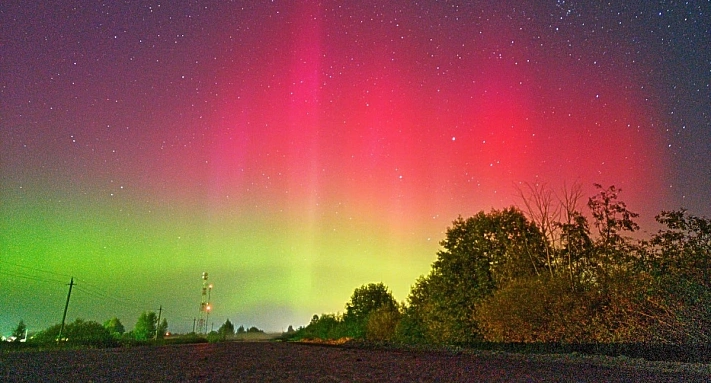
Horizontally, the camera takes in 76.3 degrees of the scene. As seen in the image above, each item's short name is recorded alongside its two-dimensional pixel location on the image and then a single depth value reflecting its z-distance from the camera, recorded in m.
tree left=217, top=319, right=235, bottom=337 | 152.80
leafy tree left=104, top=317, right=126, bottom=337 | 114.62
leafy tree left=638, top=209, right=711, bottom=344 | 11.76
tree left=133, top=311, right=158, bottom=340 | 112.38
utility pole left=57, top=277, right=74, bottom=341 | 48.43
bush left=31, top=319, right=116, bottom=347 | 66.00
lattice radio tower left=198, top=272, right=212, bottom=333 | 81.06
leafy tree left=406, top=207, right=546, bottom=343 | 23.28
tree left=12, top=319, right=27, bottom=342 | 94.25
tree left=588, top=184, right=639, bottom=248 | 18.77
